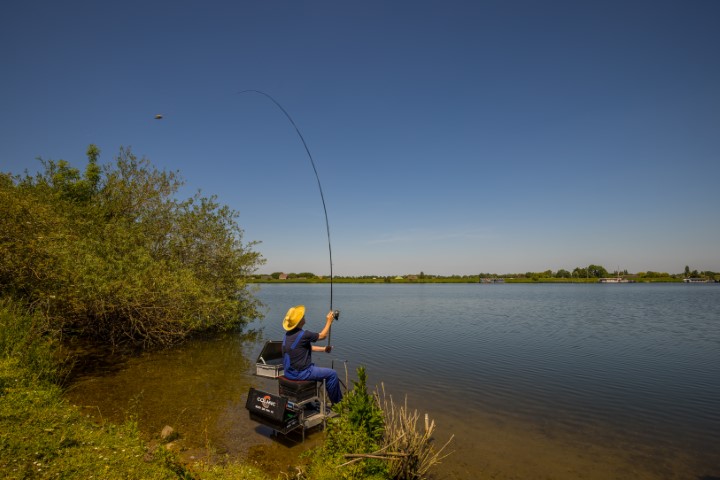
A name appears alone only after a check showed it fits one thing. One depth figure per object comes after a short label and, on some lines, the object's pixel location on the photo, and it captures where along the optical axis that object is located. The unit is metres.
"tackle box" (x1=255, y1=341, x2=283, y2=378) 7.81
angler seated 7.07
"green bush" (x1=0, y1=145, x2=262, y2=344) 11.63
